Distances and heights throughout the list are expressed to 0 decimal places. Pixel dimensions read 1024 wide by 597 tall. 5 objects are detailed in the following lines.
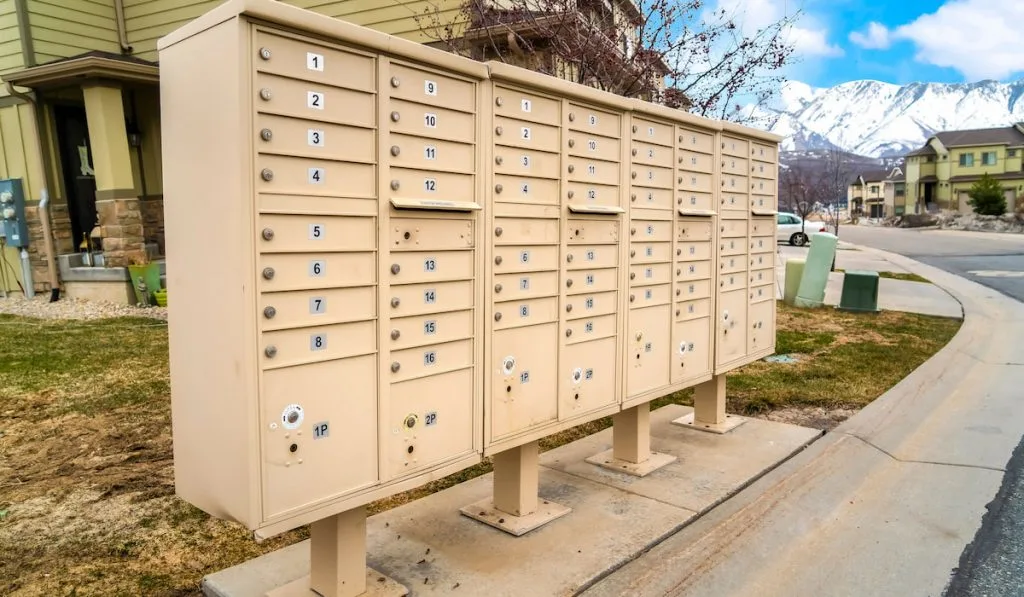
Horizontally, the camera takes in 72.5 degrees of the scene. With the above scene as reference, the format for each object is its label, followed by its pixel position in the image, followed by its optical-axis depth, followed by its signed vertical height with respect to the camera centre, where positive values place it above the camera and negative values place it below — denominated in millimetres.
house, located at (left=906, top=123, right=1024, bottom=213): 59938 +5166
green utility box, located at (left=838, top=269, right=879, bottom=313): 11109 -1105
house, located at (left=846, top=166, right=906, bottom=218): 77750 +3769
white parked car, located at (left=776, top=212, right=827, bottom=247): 30250 -329
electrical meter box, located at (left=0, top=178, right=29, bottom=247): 12180 +200
